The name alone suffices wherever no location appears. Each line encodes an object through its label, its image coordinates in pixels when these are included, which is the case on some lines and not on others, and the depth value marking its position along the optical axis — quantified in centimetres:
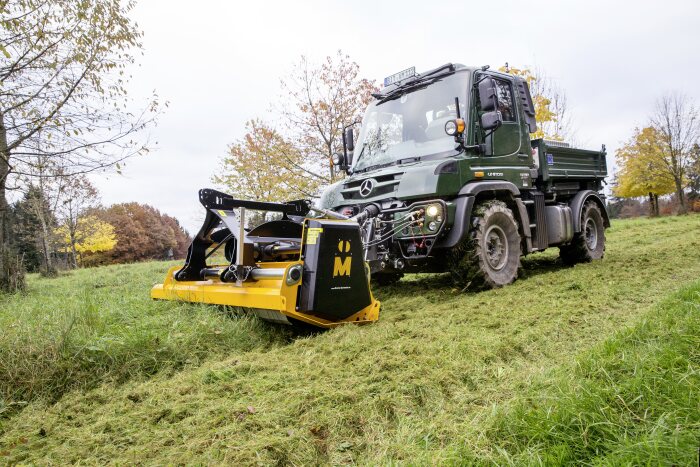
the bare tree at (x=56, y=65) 603
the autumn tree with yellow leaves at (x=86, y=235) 2620
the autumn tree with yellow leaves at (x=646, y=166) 2828
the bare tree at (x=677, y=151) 2759
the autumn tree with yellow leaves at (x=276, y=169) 1494
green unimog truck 493
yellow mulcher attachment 362
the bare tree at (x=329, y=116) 1495
